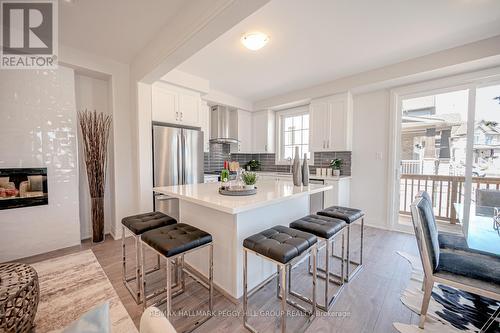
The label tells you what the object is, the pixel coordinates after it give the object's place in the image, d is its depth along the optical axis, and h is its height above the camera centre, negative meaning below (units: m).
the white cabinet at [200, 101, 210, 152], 4.01 +0.71
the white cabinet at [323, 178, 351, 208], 3.51 -0.60
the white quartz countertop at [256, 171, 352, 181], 3.55 -0.32
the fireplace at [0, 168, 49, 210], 2.33 -0.35
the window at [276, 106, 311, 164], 4.66 +0.66
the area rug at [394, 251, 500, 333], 1.47 -1.19
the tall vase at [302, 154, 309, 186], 2.31 -0.16
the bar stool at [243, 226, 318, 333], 1.27 -0.59
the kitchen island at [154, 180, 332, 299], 1.64 -0.58
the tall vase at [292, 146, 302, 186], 2.27 -0.14
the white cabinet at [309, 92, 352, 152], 3.67 +0.69
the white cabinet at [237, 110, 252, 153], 4.91 +0.68
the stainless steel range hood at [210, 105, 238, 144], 4.48 +0.76
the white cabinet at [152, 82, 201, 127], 3.15 +0.88
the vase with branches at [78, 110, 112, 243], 2.84 -0.01
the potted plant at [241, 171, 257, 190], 2.00 -0.19
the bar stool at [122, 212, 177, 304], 1.74 -0.58
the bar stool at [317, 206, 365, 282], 2.01 -0.56
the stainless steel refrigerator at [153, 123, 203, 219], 3.09 +0.00
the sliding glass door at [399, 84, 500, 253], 2.69 +0.14
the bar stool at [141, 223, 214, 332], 1.36 -0.59
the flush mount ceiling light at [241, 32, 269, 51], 2.24 +1.33
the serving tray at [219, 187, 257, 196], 1.80 -0.29
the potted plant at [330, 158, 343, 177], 3.90 -0.08
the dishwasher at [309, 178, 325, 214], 3.68 -0.73
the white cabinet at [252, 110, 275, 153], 4.93 +0.69
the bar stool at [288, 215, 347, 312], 1.65 -0.59
